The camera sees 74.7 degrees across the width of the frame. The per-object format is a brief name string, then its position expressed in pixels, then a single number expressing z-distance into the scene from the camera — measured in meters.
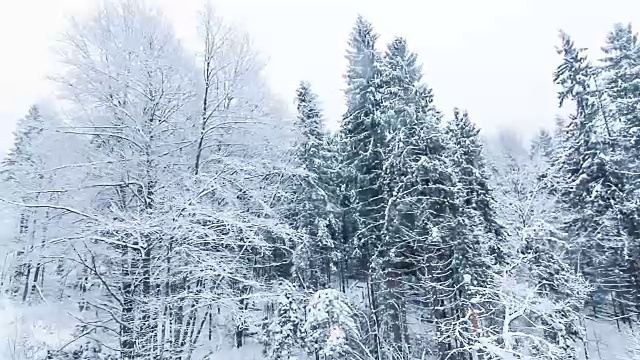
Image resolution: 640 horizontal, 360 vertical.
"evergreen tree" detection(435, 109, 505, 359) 15.14
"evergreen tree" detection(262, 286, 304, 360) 13.91
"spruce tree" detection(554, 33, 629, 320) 16.81
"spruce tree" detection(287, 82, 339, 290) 19.92
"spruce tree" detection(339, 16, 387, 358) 17.89
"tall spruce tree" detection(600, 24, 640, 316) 16.06
